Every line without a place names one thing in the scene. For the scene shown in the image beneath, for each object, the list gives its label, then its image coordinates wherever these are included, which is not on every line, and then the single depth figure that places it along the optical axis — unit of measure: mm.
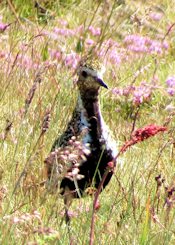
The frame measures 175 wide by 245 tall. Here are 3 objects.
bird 8102
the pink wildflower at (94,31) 14617
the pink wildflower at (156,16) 16312
